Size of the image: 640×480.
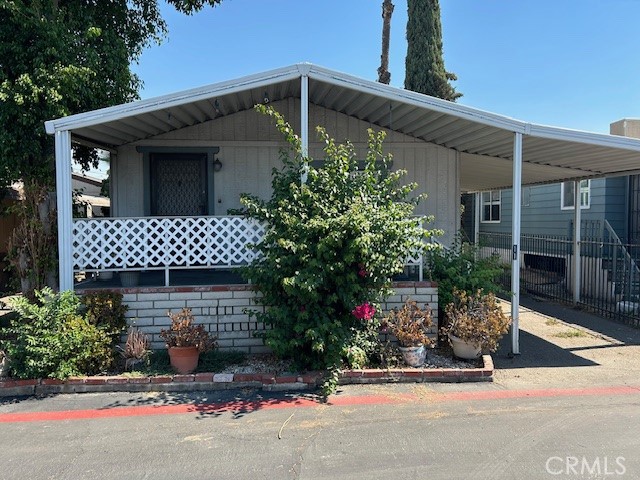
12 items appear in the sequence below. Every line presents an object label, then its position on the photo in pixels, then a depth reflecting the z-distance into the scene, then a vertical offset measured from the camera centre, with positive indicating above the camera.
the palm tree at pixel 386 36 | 15.66 +6.56
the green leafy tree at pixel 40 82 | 6.48 +2.15
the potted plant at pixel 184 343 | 5.45 -1.36
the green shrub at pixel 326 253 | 5.31 -0.28
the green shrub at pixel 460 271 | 6.53 -0.62
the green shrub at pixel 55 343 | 5.11 -1.30
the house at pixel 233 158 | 6.10 +1.22
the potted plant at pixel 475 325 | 5.74 -1.21
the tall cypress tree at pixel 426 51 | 16.09 +6.25
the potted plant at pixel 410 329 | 5.71 -1.28
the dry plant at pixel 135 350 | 5.45 -1.45
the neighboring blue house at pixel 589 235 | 9.59 -0.18
